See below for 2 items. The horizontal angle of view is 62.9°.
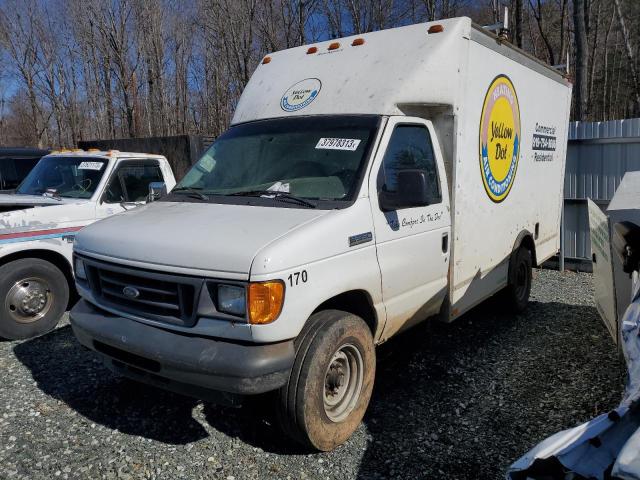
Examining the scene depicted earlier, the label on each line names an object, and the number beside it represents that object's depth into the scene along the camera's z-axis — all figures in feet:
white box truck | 9.93
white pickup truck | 18.07
